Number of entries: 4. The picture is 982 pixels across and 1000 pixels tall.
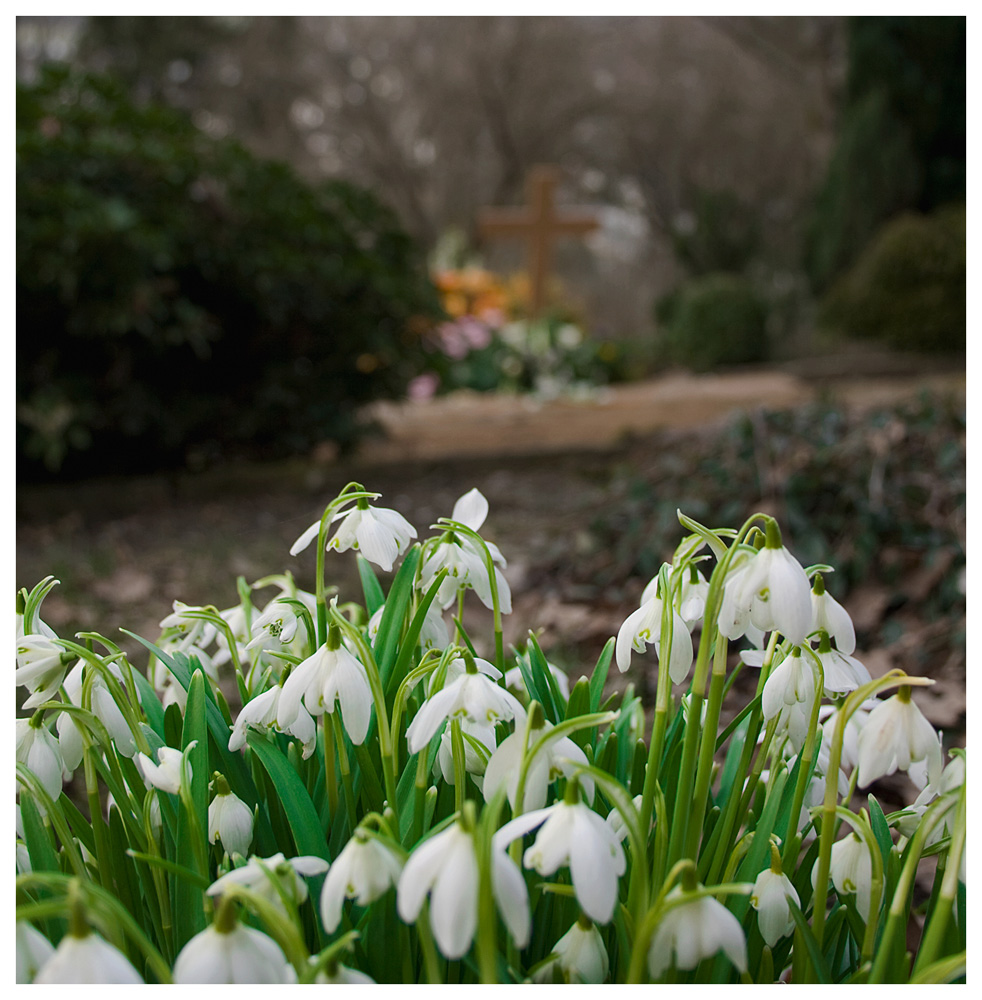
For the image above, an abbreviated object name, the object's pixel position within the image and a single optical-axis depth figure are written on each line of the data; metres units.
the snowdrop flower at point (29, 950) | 0.67
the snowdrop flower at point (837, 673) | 0.90
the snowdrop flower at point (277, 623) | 1.02
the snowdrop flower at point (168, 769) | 0.82
